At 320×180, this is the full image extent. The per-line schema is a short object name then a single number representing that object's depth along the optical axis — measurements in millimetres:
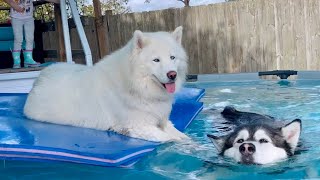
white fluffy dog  2981
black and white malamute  2436
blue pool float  2527
